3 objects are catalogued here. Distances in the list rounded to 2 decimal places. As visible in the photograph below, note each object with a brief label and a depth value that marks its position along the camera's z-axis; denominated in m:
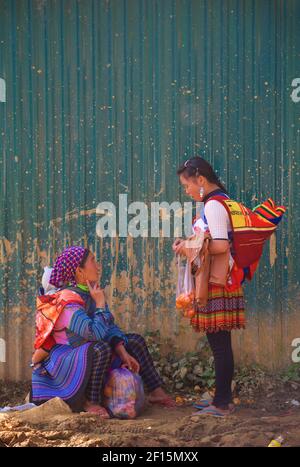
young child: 10.84
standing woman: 10.24
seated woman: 10.59
